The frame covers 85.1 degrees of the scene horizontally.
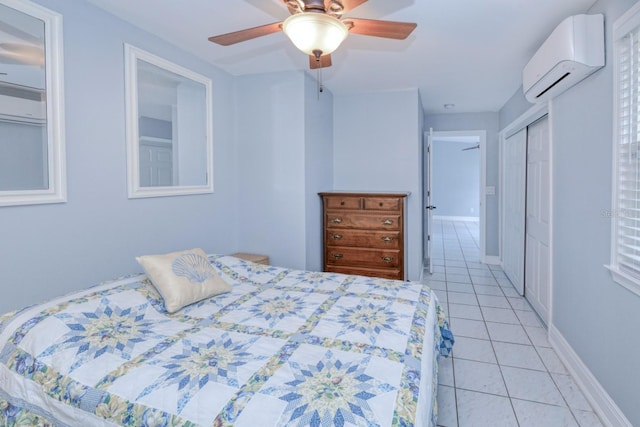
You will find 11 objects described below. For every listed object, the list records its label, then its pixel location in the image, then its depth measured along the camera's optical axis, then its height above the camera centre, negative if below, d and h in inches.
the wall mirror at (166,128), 96.1 +23.4
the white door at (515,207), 153.5 -2.6
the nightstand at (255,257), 132.0 -21.1
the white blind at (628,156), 65.3 +8.6
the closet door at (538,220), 121.0 -7.3
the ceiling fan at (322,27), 62.8 +33.7
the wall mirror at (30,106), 69.7 +20.7
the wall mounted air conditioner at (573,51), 76.1 +34.3
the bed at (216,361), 42.6 -23.5
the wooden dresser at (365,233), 142.5 -13.2
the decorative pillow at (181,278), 72.9 -16.6
